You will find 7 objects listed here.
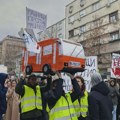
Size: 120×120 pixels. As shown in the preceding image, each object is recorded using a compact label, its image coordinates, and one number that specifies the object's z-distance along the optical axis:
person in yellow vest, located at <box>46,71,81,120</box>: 2.22
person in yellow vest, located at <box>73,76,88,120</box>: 2.70
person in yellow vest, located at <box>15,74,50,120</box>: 2.62
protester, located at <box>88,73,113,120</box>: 2.22
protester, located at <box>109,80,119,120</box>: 4.62
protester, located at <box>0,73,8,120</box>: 3.23
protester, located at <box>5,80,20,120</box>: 3.41
